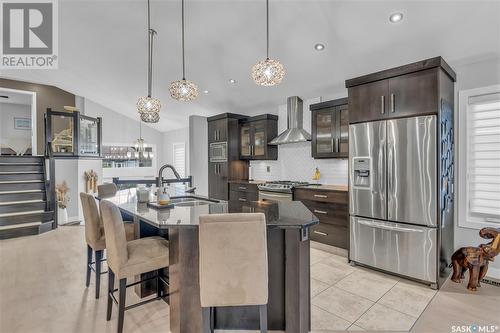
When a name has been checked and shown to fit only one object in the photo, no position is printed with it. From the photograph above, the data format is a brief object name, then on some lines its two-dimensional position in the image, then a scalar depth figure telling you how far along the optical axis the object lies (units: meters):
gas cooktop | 4.37
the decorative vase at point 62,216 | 6.17
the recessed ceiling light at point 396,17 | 2.69
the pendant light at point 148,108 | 3.24
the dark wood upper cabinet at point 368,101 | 3.14
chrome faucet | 2.70
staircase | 4.98
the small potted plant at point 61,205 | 6.11
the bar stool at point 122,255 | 1.92
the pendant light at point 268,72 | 2.33
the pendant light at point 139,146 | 7.73
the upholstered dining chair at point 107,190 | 3.30
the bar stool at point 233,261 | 1.55
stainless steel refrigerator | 2.81
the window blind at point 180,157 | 8.70
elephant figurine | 2.70
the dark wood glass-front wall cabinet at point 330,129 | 4.07
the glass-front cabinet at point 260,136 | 5.33
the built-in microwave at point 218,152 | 5.73
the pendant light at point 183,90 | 2.76
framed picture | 7.90
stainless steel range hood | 4.66
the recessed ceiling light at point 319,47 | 3.40
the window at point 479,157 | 2.99
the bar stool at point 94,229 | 2.48
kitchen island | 1.87
